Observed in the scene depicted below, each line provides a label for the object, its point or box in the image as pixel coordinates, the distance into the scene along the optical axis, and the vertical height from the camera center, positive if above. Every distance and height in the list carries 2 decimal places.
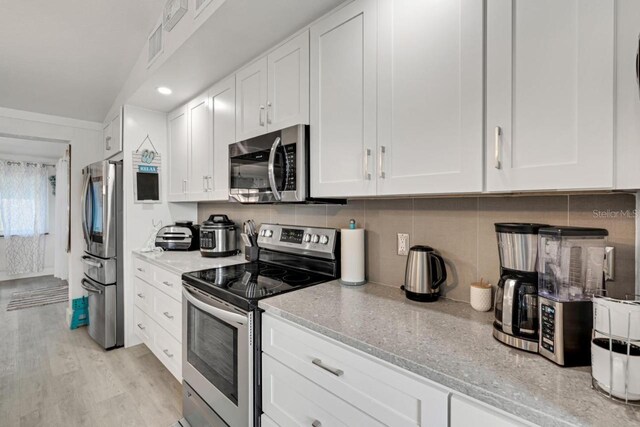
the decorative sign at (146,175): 2.94 +0.35
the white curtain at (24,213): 5.49 -0.05
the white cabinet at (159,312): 2.13 -0.81
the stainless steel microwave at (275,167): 1.62 +0.25
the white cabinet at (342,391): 0.78 -0.56
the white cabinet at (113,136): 2.98 +0.77
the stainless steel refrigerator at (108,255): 2.83 -0.42
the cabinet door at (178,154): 2.81 +0.53
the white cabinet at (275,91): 1.64 +0.71
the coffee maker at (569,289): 0.79 -0.21
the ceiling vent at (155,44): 2.17 +1.21
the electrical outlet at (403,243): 1.55 -0.17
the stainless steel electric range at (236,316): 1.39 -0.53
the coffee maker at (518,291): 0.89 -0.24
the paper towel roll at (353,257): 1.62 -0.25
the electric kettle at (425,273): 1.31 -0.27
